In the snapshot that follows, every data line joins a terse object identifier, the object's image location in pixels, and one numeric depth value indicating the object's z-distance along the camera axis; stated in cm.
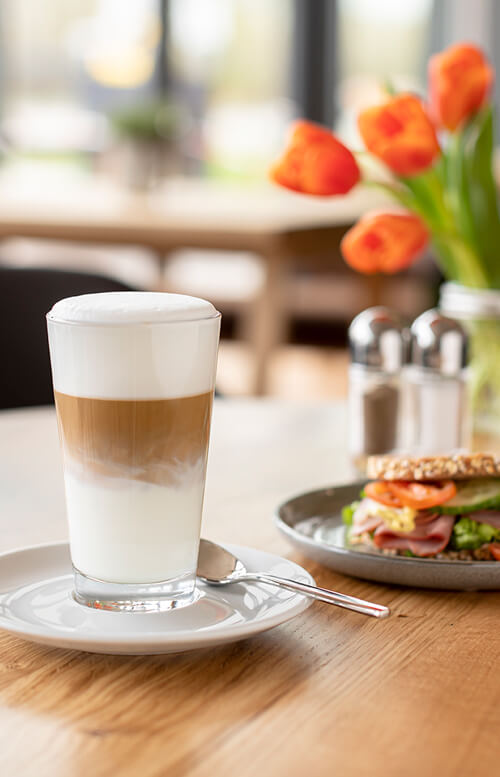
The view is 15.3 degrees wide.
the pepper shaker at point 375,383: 129
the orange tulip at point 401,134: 121
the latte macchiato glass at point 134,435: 85
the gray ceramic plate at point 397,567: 94
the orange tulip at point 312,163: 121
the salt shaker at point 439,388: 129
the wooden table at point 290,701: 77
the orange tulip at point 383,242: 131
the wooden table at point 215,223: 425
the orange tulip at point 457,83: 130
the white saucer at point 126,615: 83
